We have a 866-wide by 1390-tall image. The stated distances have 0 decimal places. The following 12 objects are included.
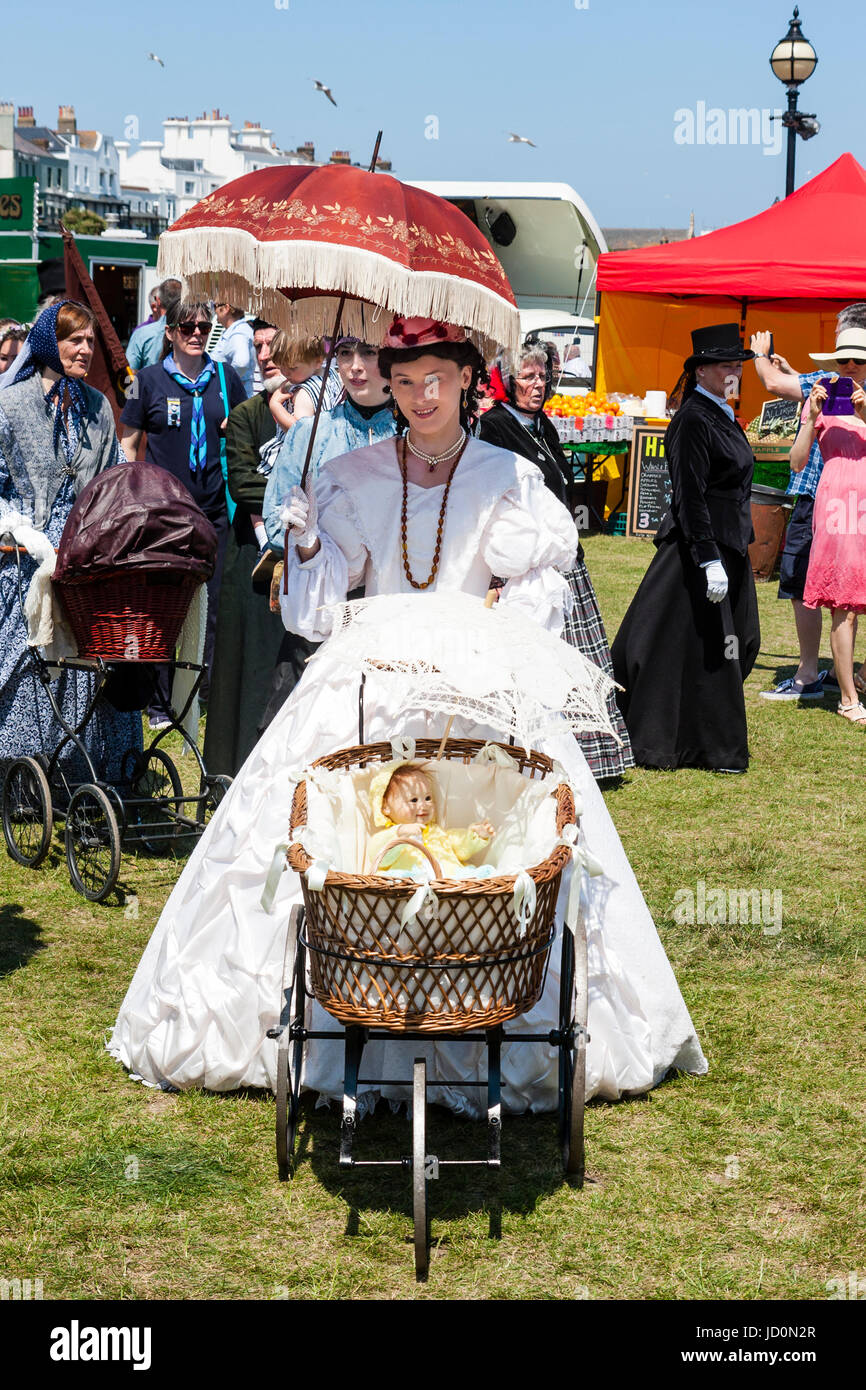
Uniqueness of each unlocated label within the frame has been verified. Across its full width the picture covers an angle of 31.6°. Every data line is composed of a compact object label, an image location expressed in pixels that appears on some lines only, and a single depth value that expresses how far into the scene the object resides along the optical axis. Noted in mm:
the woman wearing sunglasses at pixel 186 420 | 7887
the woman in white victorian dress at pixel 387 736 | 3918
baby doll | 3525
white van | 20188
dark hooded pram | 5340
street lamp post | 14930
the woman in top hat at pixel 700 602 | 7277
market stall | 14102
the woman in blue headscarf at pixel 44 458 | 6004
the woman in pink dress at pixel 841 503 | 8617
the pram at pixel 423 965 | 3088
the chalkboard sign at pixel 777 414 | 14852
